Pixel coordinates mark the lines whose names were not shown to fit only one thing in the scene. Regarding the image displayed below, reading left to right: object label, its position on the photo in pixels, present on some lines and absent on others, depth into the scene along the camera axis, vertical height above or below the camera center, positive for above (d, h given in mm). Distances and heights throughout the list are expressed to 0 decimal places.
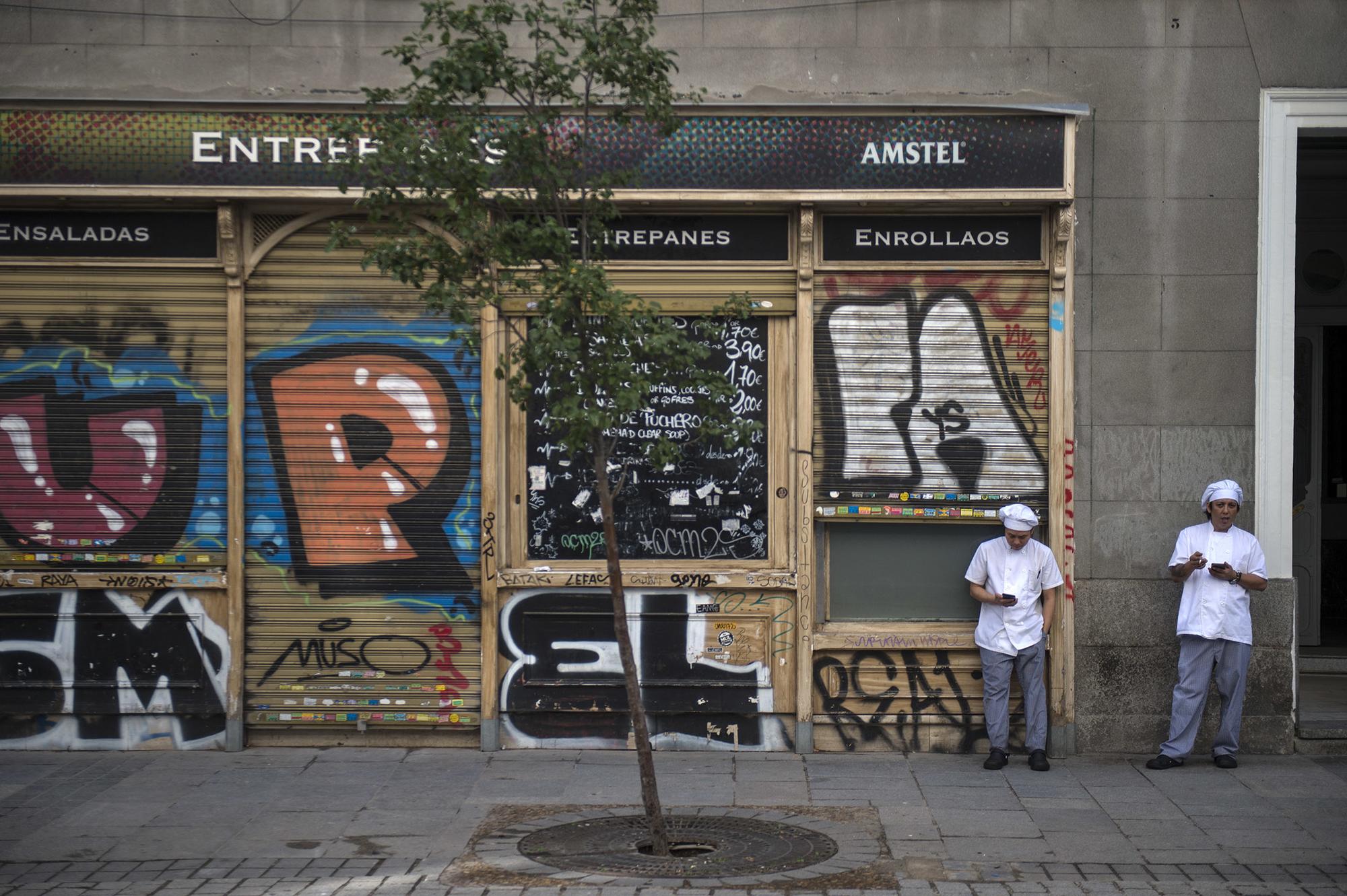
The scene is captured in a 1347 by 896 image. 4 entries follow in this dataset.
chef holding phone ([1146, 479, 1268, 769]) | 9039 -1258
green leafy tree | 6930 +1025
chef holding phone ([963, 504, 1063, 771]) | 9039 -1222
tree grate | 6859 -2093
